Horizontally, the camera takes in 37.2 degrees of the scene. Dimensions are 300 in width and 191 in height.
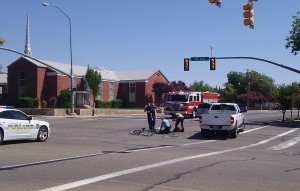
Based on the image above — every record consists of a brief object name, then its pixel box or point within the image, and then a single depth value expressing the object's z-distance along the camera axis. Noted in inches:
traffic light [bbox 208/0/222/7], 659.3
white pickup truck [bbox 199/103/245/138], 882.8
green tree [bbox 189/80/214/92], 4817.9
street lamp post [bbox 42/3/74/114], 1814.7
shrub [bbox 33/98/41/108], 2329.0
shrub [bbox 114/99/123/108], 2769.4
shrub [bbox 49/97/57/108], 2352.4
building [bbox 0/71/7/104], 2571.4
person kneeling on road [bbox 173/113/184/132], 994.7
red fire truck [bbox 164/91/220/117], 1659.7
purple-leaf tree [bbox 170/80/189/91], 2927.9
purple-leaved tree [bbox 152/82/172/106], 2876.5
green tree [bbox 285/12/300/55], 1670.8
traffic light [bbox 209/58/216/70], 1507.9
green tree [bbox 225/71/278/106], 4212.6
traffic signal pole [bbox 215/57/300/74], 1384.1
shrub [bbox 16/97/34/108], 2311.0
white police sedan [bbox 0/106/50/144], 665.6
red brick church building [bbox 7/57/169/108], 2395.4
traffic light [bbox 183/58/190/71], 1531.7
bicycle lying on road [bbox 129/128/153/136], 931.7
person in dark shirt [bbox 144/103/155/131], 1004.6
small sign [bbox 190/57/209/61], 1513.3
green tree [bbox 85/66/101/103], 2502.5
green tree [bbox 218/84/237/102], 4288.9
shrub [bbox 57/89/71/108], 2388.0
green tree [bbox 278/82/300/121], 1582.2
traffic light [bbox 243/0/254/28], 749.9
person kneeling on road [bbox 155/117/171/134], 948.6
